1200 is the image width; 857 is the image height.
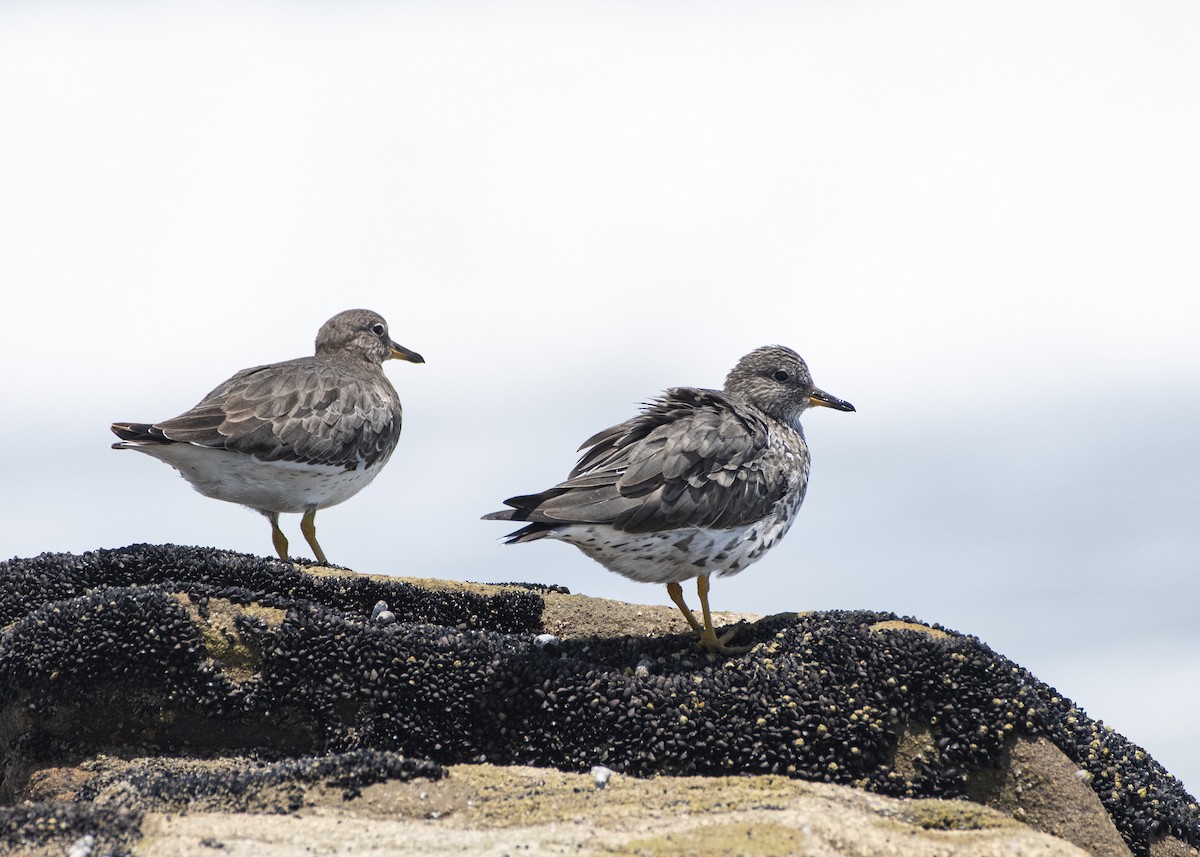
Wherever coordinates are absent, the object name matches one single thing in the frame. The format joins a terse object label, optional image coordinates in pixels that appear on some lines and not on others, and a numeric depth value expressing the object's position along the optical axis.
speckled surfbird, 19.25
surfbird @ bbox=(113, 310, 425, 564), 25.58
